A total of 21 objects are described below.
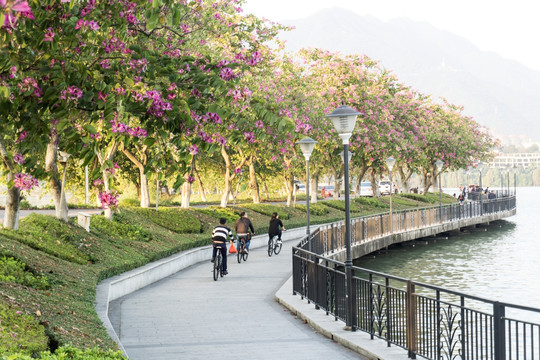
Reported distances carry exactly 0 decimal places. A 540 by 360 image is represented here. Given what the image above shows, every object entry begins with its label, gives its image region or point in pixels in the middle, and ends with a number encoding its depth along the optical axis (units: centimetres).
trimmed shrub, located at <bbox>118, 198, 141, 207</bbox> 5442
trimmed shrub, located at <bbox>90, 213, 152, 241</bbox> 2483
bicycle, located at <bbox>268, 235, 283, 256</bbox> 3044
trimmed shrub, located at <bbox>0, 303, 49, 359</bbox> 810
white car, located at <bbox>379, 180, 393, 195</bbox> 9800
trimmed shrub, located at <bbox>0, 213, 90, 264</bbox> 1772
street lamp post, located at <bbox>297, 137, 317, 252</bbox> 2686
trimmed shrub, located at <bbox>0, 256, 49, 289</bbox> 1328
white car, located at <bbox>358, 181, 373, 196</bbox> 9006
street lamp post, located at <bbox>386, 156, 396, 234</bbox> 4281
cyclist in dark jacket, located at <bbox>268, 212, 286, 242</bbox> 2970
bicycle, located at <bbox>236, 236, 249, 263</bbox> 2783
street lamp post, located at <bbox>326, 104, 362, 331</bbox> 1340
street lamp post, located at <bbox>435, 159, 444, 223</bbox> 4934
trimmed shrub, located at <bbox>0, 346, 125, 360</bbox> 778
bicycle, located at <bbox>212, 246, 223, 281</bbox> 2203
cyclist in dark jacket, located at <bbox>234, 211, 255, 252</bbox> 2589
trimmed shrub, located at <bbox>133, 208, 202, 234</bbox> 3178
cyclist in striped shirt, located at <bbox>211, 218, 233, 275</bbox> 2114
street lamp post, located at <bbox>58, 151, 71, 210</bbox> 2225
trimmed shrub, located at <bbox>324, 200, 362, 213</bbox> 5559
